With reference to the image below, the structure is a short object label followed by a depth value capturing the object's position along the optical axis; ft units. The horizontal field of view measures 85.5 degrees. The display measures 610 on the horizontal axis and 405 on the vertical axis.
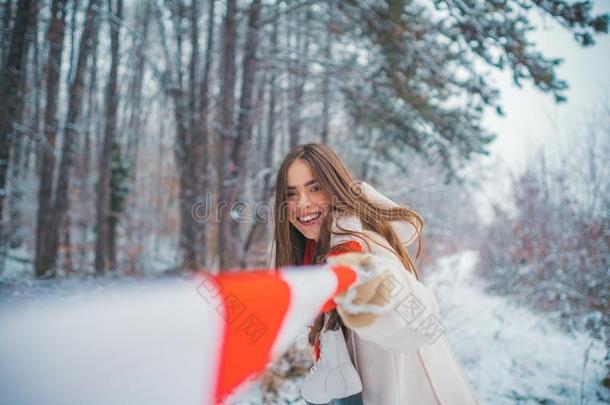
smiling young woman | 3.34
